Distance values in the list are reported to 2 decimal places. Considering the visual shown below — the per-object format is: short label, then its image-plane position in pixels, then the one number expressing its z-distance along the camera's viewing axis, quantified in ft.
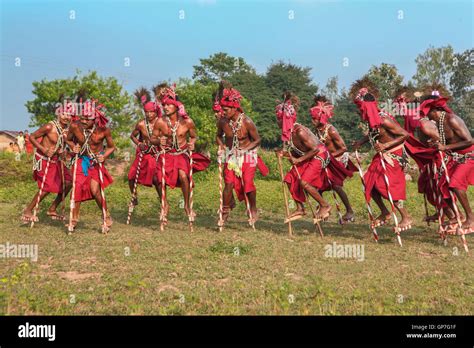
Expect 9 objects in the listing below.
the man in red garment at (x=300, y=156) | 34.32
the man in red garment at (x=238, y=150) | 35.60
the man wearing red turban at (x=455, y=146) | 29.96
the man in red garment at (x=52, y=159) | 35.73
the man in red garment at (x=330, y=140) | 36.76
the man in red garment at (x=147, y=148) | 38.17
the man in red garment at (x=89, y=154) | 33.60
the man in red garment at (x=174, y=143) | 37.01
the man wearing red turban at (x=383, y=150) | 30.73
